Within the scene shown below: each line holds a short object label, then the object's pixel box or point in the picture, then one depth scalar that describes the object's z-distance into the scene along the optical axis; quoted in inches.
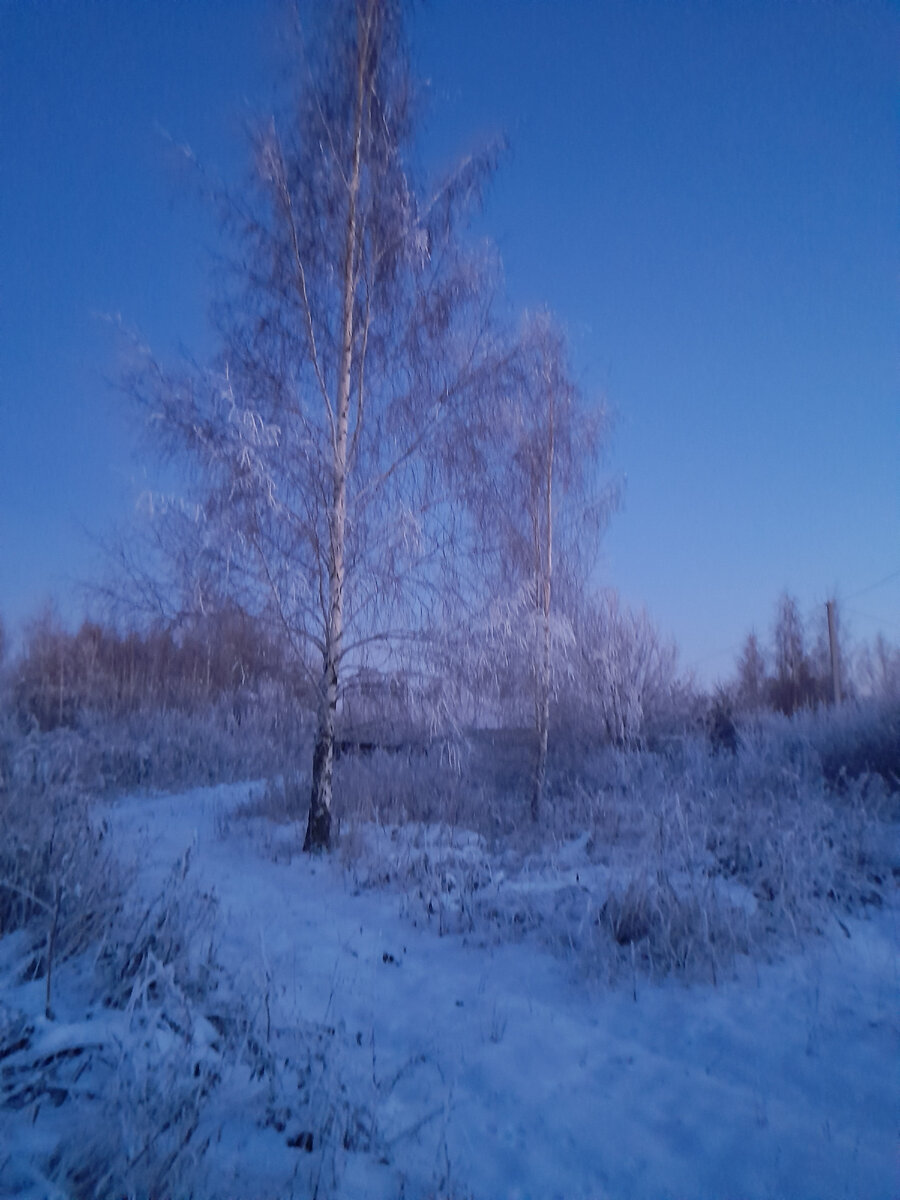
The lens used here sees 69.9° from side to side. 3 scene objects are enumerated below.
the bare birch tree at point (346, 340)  257.3
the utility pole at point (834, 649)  949.8
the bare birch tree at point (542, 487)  368.5
